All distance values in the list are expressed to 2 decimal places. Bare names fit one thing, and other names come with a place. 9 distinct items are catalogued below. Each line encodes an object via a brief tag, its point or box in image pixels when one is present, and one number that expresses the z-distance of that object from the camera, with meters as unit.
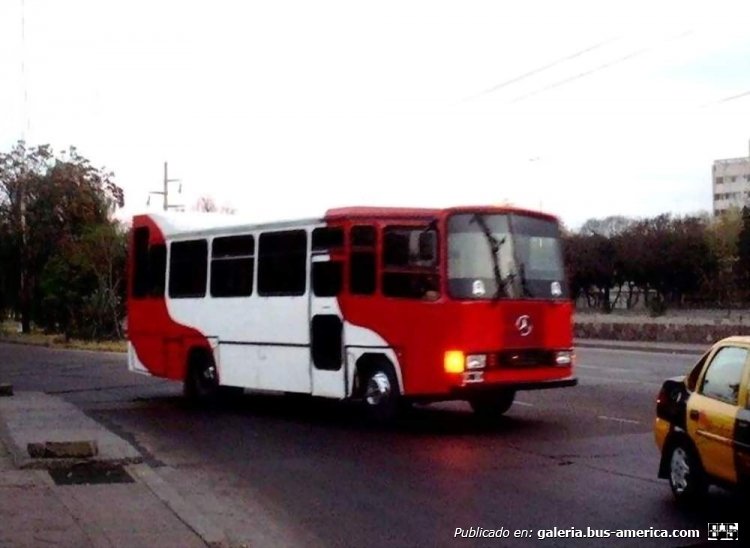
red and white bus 15.66
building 140.12
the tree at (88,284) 48.06
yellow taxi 9.16
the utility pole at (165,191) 63.94
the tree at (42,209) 56.78
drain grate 11.95
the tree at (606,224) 90.55
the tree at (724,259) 54.41
